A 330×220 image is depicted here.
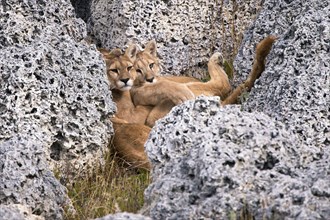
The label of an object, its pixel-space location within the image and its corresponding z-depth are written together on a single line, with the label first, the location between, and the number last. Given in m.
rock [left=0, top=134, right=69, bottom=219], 12.85
